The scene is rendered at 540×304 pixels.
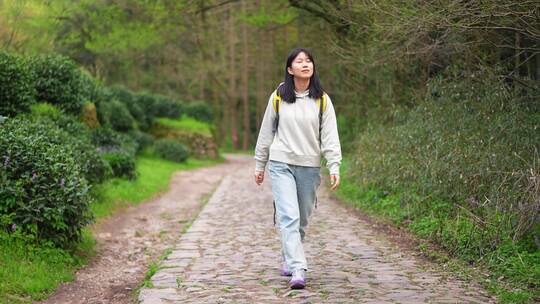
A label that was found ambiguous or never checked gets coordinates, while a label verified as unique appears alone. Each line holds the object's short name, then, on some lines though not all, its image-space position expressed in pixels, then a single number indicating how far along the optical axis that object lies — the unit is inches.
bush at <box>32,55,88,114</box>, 543.8
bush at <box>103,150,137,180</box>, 607.2
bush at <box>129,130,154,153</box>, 957.4
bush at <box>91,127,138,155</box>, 650.8
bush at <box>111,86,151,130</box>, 988.7
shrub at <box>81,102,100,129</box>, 646.5
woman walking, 228.5
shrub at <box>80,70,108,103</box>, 628.2
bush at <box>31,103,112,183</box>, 456.1
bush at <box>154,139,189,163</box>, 992.9
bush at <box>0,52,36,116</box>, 422.3
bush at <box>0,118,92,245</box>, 274.2
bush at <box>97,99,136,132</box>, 892.0
